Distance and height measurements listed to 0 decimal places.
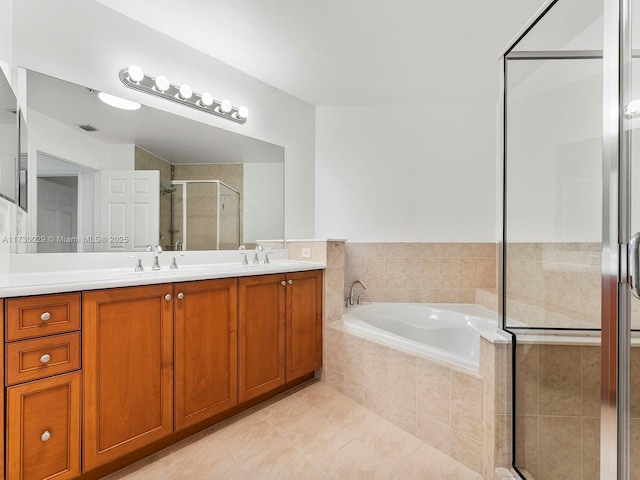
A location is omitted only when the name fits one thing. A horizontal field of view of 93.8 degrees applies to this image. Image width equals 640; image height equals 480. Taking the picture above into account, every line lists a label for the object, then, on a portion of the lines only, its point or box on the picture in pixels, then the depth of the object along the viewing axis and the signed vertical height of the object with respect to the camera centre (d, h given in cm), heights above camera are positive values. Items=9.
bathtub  231 -68
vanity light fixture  181 +99
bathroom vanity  108 -57
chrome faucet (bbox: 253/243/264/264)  237 -12
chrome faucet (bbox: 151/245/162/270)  180 -10
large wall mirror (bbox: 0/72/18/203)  120 +41
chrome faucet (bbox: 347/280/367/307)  281 -52
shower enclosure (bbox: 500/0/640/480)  83 +1
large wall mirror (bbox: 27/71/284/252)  153 +39
